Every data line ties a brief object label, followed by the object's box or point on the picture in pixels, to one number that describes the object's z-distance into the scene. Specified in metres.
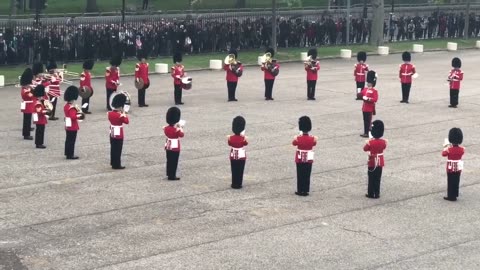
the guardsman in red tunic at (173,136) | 19.00
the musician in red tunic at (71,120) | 20.89
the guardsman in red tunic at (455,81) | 28.55
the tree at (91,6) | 51.81
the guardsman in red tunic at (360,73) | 29.58
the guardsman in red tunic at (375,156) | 18.14
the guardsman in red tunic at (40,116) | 21.84
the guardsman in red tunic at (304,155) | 18.22
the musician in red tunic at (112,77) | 26.97
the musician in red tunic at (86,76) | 26.28
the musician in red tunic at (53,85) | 24.98
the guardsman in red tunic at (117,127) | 19.80
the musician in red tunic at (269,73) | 29.48
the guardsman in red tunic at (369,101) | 24.08
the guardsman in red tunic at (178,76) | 28.12
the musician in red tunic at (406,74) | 29.22
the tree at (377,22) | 45.43
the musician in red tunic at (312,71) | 29.40
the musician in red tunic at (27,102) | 22.91
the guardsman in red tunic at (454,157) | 18.09
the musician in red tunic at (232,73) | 29.09
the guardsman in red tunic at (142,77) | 27.88
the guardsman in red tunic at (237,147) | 18.50
